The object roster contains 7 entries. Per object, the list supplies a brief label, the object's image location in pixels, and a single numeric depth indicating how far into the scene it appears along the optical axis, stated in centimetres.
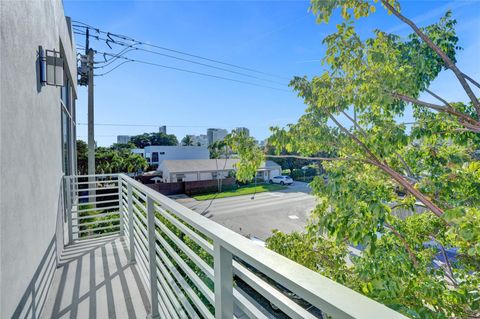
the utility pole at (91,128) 871
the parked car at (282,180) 2827
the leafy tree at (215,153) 3103
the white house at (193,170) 2480
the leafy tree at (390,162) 234
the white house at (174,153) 3409
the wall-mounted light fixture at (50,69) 232
